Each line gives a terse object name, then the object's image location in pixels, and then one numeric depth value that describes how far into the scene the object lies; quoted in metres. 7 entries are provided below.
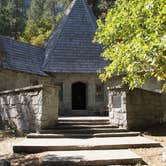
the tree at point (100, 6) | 30.40
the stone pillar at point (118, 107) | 11.25
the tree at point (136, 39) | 5.69
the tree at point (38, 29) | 29.58
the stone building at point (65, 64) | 16.91
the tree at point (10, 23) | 37.50
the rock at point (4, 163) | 6.18
